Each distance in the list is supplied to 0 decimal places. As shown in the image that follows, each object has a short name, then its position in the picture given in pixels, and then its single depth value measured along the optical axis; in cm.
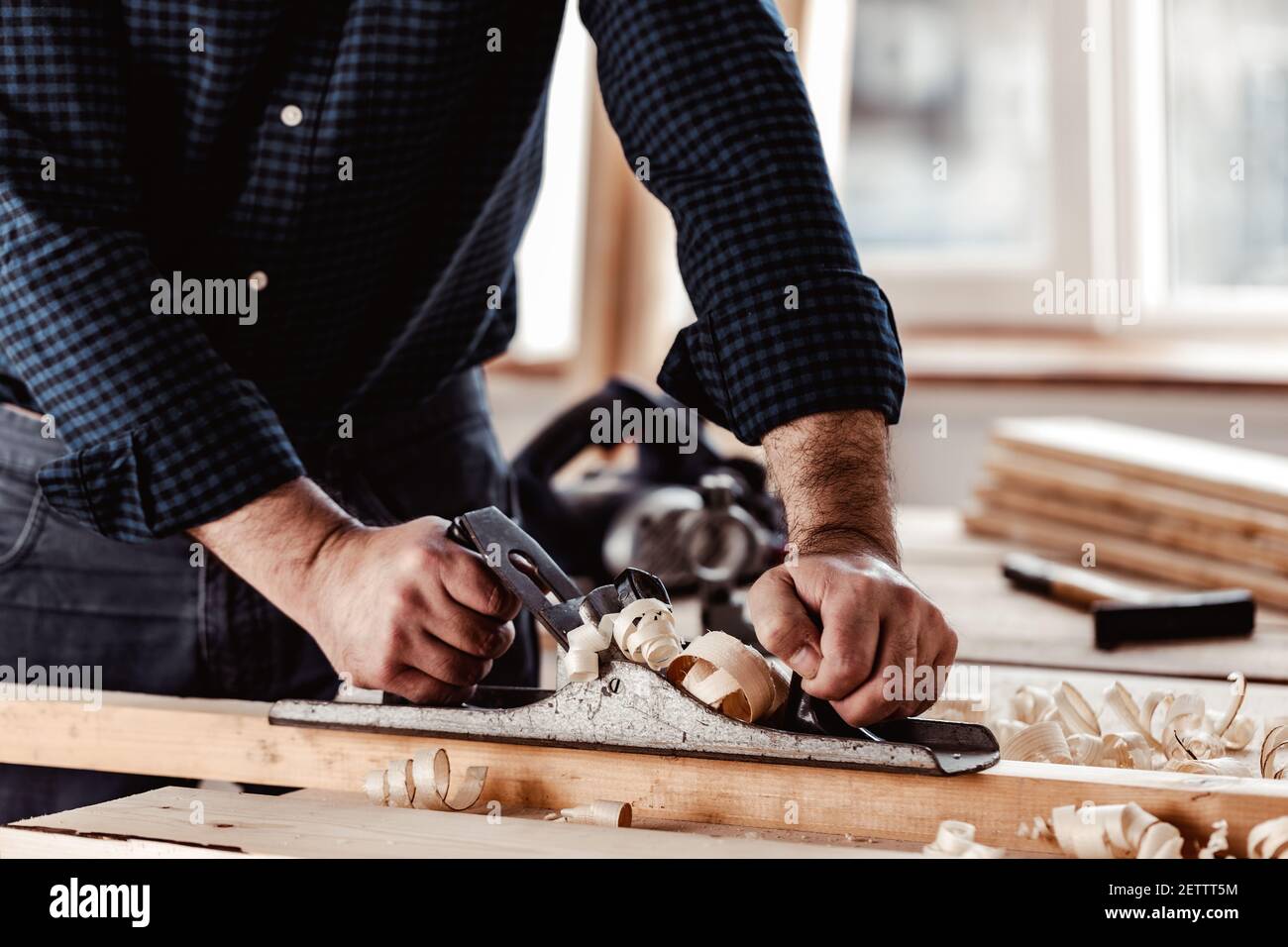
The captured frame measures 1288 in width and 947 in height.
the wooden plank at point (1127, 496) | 150
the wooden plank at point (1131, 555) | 145
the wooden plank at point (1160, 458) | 154
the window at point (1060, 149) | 269
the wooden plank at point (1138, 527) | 148
